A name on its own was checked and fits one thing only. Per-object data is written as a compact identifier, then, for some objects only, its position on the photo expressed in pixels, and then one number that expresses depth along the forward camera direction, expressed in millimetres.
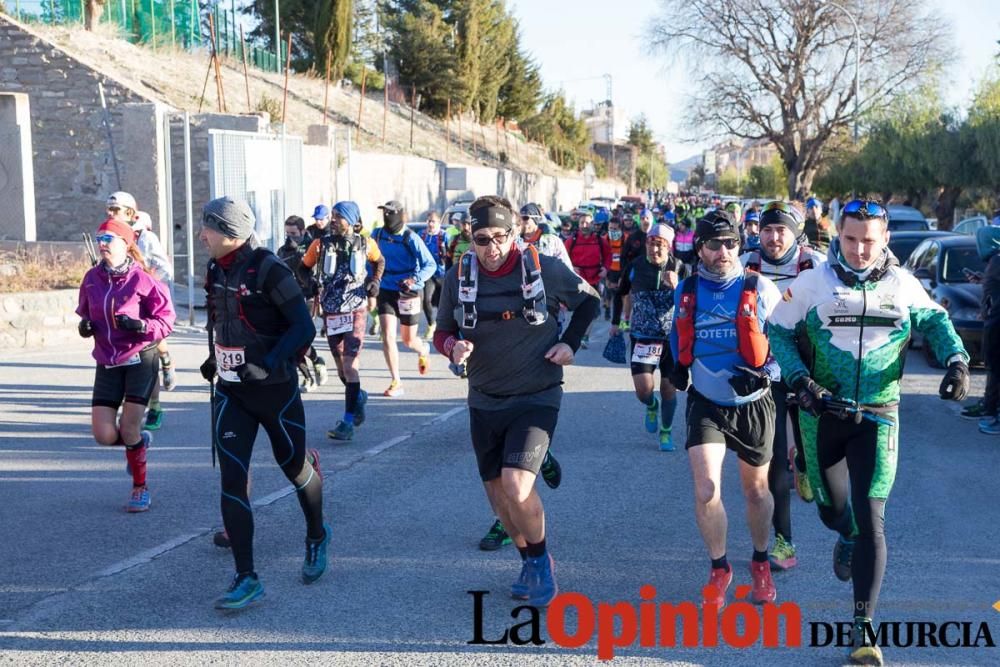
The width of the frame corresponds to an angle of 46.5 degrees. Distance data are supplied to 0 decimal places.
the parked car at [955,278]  13977
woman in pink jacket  7312
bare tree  51062
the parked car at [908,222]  25172
